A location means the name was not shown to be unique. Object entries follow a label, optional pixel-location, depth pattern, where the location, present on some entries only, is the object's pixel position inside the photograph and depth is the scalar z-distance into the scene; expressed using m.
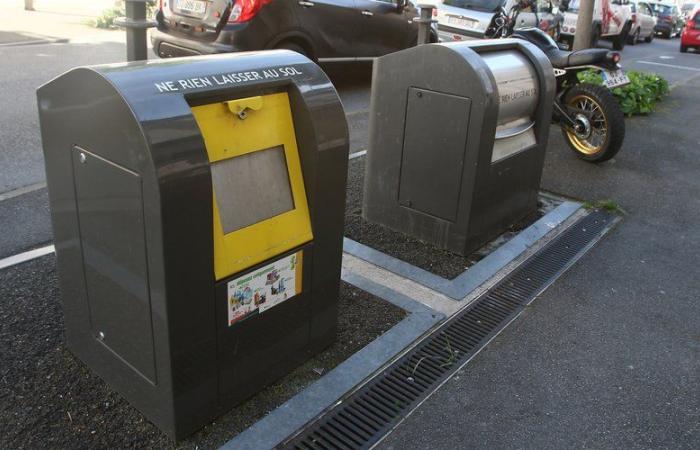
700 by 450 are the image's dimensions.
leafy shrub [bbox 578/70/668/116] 8.79
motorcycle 6.25
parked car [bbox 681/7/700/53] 19.69
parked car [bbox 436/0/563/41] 11.73
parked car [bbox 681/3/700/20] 38.28
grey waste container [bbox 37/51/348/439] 2.20
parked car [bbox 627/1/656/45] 20.92
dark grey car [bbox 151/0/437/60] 7.54
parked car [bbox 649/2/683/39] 25.80
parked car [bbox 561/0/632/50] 17.09
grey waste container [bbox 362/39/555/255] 4.02
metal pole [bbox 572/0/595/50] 9.46
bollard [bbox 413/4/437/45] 5.38
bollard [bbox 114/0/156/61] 2.85
